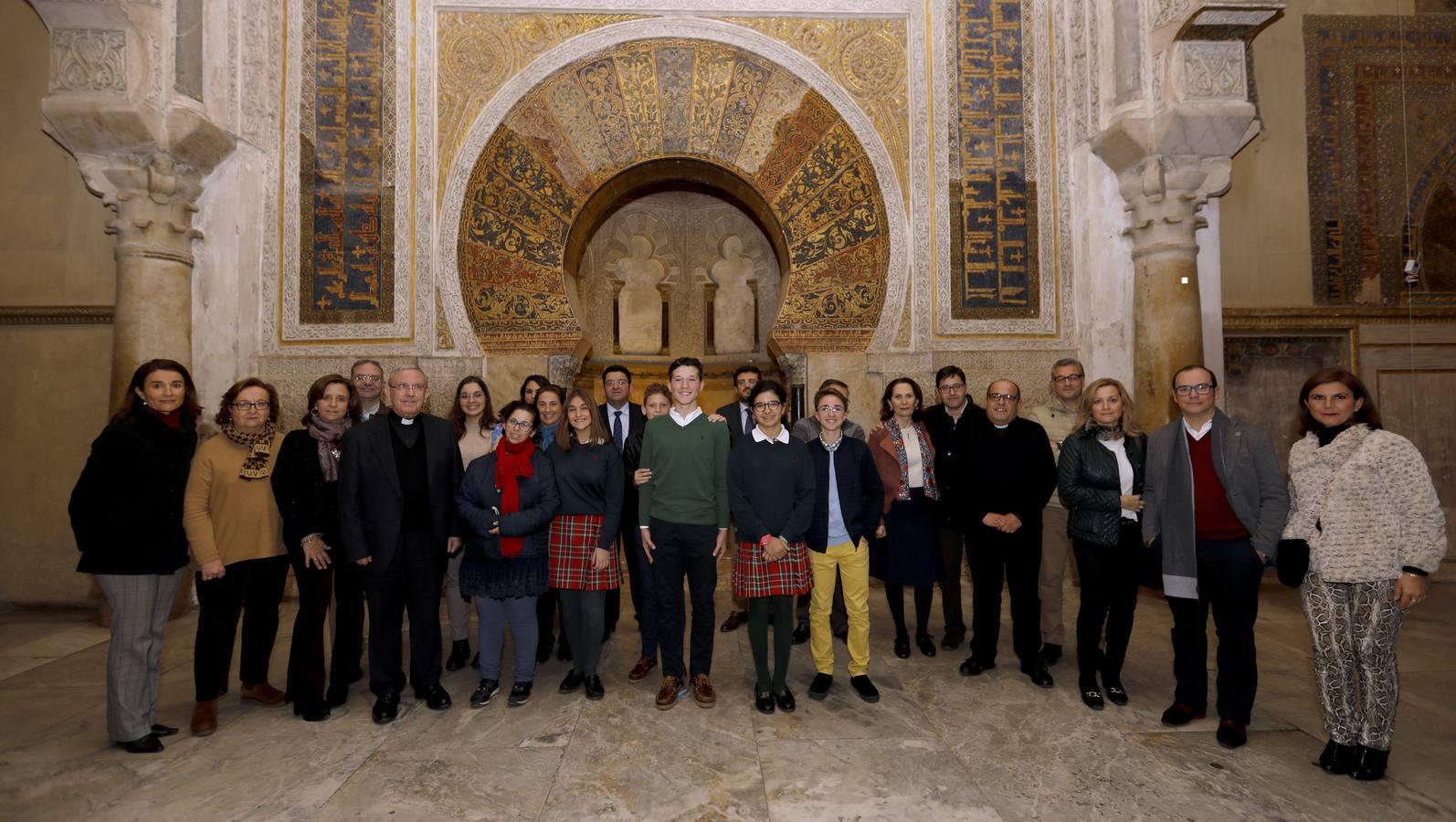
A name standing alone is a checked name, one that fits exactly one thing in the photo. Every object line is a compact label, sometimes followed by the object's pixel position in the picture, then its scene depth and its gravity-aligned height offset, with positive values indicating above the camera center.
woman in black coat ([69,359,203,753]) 3.06 -0.41
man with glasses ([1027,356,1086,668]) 4.16 -0.58
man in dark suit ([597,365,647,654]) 4.22 +0.07
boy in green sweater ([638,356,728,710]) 3.54 -0.43
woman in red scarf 3.55 -0.54
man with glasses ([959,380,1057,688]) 3.88 -0.50
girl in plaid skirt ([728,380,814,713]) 3.46 -0.47
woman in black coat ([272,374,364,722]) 3.40 -0.59
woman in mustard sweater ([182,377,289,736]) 3.27 -0.44
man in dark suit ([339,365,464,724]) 3.37 -0.43
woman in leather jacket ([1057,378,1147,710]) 3.52 -0.47
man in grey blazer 3.11 -0.47
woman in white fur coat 2.72 -0.50
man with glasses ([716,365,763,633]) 4.67 +0.13
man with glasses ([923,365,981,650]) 4.14 -0.25
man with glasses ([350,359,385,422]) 4.25 +0.30
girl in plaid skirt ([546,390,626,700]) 3.61 -0.49
